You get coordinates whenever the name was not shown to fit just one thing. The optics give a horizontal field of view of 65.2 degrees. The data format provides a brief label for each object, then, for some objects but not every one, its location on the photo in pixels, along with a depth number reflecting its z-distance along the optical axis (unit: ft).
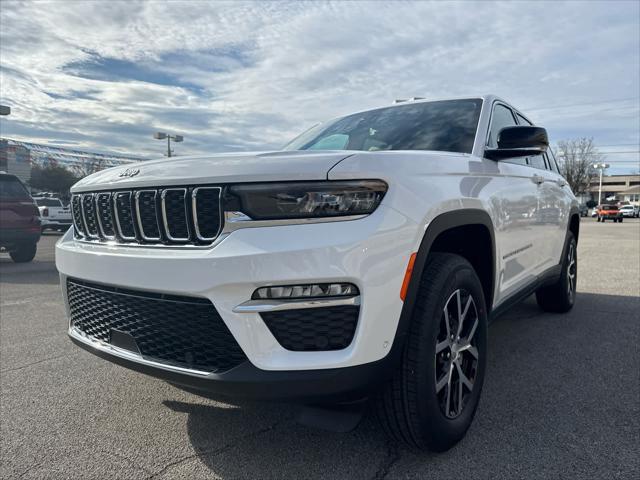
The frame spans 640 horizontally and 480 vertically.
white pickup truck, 64.95
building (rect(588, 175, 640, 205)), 326.65
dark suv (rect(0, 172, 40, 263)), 30.63
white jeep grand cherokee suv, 5.90
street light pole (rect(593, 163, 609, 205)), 241.96
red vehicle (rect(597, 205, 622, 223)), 131.85
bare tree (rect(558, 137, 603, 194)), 258.57
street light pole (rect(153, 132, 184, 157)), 101.60
